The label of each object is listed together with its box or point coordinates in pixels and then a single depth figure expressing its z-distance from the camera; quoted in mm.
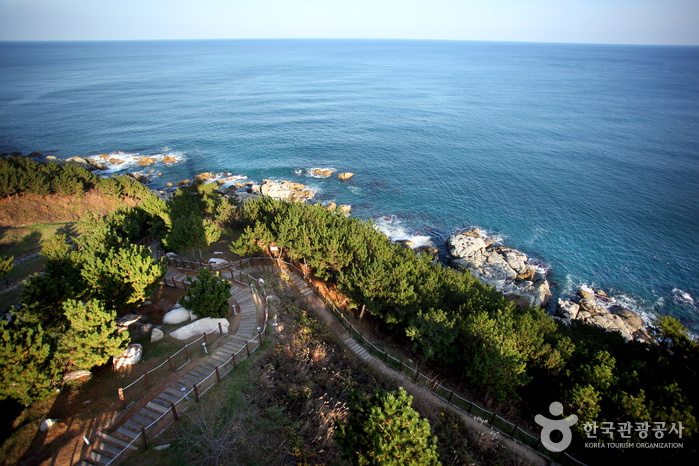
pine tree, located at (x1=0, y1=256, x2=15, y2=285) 29781
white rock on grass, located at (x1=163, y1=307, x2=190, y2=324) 25297
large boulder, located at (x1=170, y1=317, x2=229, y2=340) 23844
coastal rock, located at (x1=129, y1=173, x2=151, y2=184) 70875
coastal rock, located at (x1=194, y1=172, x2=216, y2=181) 72744
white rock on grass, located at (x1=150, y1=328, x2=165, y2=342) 23219
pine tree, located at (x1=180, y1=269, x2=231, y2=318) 24266
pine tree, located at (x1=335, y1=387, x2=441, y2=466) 14062
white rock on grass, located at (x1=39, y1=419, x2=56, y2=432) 16750
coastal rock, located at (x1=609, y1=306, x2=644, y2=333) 41250
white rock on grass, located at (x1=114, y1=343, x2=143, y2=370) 20938
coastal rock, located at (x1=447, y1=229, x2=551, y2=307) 44875
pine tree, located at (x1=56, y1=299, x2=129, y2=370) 18625
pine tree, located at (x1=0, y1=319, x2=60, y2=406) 16266
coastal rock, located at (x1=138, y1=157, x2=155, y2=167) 79438
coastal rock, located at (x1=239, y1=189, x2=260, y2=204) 62141
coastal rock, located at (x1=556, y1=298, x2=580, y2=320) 43031
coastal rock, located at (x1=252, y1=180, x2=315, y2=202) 65938
